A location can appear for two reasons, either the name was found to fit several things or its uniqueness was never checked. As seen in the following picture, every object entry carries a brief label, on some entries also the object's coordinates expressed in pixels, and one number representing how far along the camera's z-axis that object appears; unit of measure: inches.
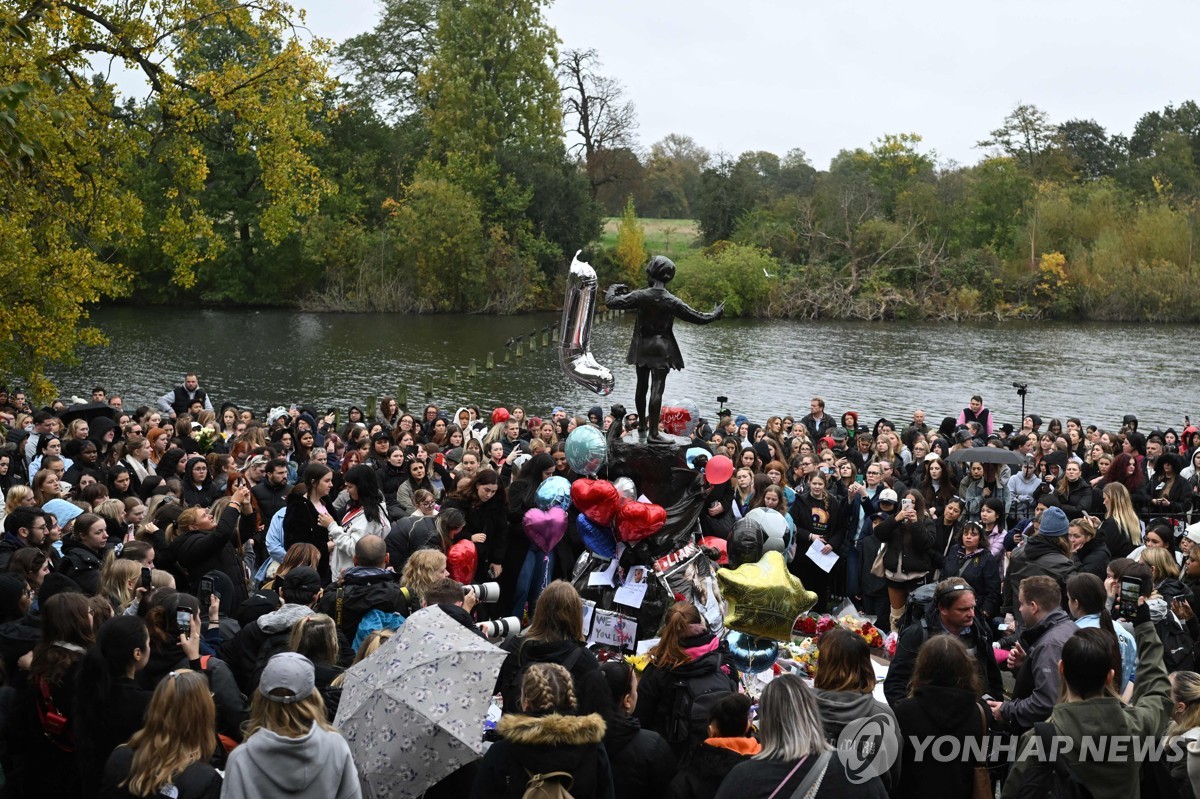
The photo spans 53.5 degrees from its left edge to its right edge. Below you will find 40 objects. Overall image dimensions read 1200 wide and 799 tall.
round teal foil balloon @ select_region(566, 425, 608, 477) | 358.6
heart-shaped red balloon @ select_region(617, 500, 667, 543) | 325.1
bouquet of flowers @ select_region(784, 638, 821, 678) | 328.2
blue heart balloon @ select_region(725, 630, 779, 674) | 313.6
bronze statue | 362.0
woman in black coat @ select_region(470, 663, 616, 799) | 185.5
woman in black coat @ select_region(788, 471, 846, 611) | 429.4
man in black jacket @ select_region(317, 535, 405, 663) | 265.6
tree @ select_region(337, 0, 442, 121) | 2266.2
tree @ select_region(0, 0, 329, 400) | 618.2
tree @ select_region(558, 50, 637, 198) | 2374.5
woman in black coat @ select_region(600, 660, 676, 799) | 207.0
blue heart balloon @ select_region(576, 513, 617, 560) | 333.1
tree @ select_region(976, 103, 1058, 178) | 2635.3
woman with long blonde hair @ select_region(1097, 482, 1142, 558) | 380.5
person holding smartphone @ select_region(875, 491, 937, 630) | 374.3
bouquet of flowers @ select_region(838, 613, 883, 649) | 362.0
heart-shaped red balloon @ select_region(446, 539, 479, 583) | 321.1
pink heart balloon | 344.8
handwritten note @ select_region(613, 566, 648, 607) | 332.2
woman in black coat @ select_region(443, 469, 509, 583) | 354.9
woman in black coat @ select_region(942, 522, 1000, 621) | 351.9
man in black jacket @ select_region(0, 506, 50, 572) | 303.7
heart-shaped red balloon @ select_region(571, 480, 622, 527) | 325.4
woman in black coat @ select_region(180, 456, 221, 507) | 411.8
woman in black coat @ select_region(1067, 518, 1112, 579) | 336.5
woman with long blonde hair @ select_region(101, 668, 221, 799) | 181.3
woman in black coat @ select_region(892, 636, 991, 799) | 210.7
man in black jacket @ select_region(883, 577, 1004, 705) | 243.0
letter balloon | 362.9
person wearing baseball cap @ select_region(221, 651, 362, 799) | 179.9
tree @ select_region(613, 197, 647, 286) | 2185.0
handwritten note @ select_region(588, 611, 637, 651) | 323.3
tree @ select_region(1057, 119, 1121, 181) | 2822.3
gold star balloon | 297.9
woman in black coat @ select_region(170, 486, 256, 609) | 305.0
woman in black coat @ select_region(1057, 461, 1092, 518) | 438.0
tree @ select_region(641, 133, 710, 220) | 3235.7
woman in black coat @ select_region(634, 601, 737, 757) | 226.4
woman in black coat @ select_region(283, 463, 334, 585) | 358.0
